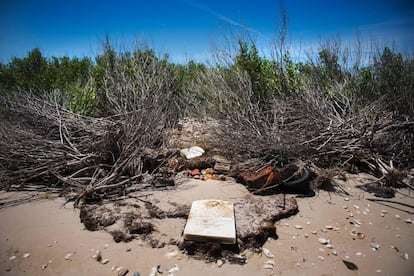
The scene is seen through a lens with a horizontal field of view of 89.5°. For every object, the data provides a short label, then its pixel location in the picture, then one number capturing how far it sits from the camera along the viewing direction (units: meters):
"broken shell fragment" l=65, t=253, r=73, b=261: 2.40
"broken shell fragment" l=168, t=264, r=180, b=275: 2.23
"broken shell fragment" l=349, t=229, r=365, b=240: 2.69
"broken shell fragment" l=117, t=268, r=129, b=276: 2.19
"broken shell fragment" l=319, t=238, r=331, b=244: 2.61
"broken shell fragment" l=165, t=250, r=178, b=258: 2.43
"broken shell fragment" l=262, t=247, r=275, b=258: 2.43
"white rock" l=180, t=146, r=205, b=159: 5.51
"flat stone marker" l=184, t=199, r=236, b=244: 2.50
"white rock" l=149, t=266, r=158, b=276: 2.20
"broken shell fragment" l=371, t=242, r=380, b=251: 2.49
